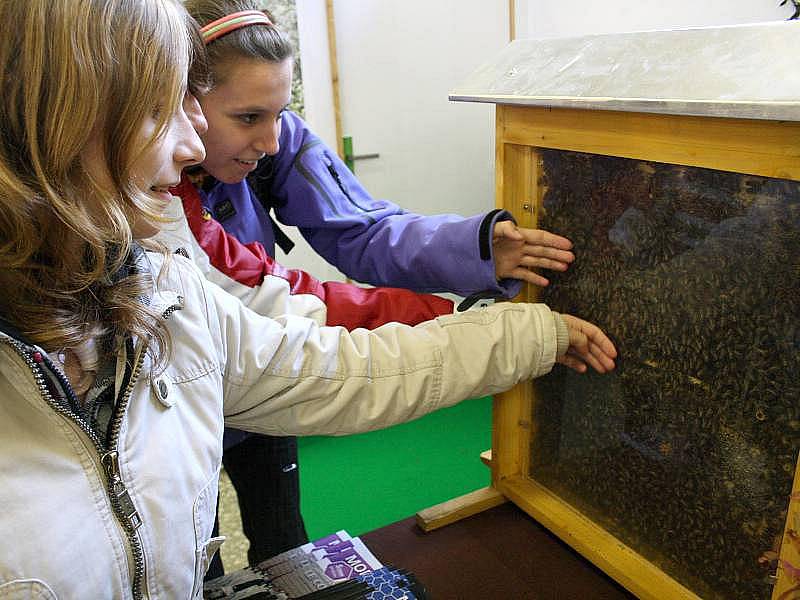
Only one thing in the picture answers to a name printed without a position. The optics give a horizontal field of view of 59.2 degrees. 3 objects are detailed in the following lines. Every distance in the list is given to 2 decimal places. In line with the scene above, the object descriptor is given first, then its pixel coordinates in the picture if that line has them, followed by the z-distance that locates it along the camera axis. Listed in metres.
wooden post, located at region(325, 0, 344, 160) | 2.66
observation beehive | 0.72
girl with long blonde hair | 0.58
